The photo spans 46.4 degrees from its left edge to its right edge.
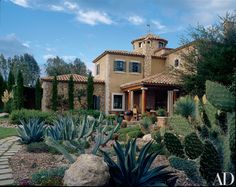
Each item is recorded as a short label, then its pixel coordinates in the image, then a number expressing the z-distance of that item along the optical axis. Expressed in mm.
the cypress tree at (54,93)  23797
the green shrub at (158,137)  7903
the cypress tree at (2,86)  29531
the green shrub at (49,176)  4258
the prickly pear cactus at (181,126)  5260
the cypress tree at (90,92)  24547
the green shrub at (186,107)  5371
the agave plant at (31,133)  8697
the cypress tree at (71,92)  23953
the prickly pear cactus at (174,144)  4668
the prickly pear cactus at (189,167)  4133
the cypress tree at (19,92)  23906
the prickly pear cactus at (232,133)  3514
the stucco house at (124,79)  25078
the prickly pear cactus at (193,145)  4180
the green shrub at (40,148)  7498
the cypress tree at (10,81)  29281
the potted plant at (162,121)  13576
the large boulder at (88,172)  3598
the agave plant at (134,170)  4023
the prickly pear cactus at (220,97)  3686
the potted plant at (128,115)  21170
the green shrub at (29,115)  16253
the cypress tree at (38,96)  25231
